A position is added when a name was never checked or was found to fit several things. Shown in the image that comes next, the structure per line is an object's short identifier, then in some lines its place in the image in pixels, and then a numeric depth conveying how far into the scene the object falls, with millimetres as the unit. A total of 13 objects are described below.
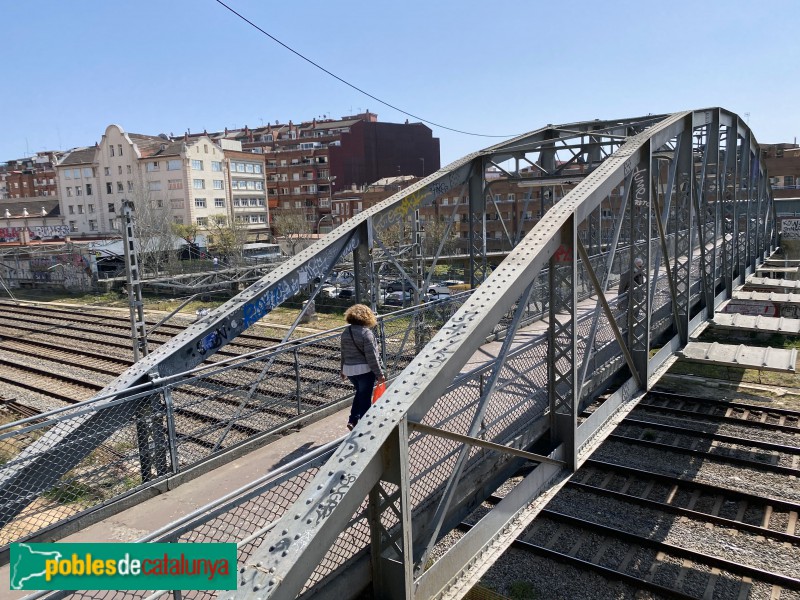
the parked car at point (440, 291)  29453
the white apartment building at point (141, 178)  60469
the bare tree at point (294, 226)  56034
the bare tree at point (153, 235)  39750
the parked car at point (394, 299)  30997
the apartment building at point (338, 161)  76188
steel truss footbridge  3547
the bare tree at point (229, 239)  44197
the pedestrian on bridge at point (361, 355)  6461
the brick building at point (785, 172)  47256
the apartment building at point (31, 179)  97938
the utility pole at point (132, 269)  11031
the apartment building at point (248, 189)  66531
